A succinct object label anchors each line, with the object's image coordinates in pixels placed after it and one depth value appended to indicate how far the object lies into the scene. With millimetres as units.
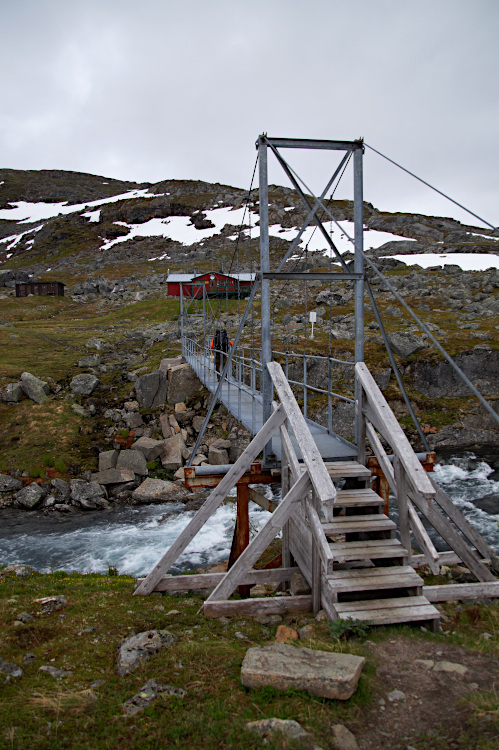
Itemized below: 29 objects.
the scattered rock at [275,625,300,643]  5211
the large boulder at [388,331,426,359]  24422
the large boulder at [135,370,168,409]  22312
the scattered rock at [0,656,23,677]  4770
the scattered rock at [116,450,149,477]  17844
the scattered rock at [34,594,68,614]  6836
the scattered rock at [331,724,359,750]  3355
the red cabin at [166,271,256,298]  36719
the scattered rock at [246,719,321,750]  3350
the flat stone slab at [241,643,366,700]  3807
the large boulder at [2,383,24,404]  21373
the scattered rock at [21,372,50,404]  21500
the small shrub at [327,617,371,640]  4859
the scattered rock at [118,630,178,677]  4762
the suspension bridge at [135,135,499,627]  5434
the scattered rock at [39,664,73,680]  4699
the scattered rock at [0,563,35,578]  9305
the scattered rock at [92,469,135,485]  17234
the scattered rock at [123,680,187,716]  3977
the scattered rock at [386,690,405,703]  3855
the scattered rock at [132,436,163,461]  18531
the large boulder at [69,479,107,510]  16031
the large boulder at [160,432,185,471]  18312
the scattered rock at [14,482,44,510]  15805
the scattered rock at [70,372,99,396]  23062
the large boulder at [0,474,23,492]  16547
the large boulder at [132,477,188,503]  16422
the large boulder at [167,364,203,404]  22312
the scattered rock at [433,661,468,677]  4172
